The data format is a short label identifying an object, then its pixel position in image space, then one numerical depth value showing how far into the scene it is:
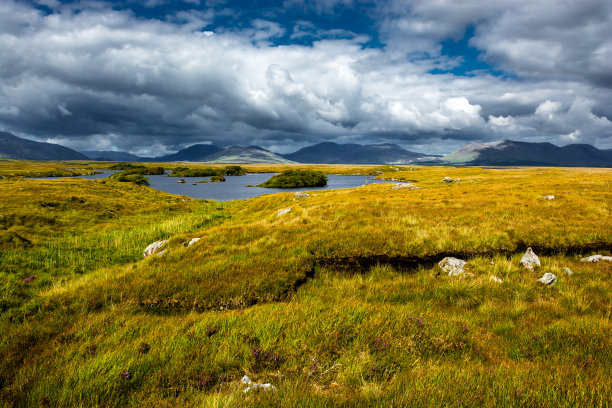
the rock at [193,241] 12.78
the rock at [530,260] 9.91
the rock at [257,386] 4.15
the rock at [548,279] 8.62
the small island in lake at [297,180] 135.50
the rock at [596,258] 10.26
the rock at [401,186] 62.56
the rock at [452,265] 9.70
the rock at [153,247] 14.53
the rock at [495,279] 8.76
